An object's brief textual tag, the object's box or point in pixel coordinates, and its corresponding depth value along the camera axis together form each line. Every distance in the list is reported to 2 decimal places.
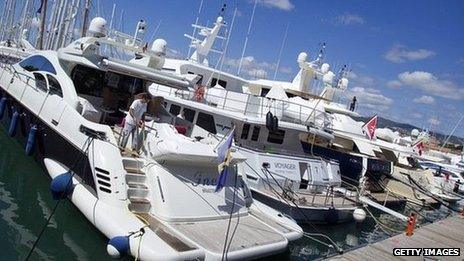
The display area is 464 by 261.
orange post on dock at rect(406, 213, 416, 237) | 13.28
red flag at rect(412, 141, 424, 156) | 25.95
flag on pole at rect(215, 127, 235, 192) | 9.37
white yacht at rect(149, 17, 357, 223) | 14.02
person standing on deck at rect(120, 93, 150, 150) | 10.31
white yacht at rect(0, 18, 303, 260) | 8.12
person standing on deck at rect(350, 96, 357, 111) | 27.40
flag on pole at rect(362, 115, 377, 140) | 20.14
